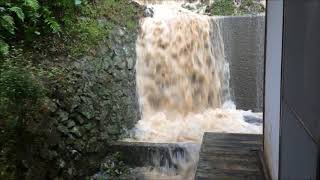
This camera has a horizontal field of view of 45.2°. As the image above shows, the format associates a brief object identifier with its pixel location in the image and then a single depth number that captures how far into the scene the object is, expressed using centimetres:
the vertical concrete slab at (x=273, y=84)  300
